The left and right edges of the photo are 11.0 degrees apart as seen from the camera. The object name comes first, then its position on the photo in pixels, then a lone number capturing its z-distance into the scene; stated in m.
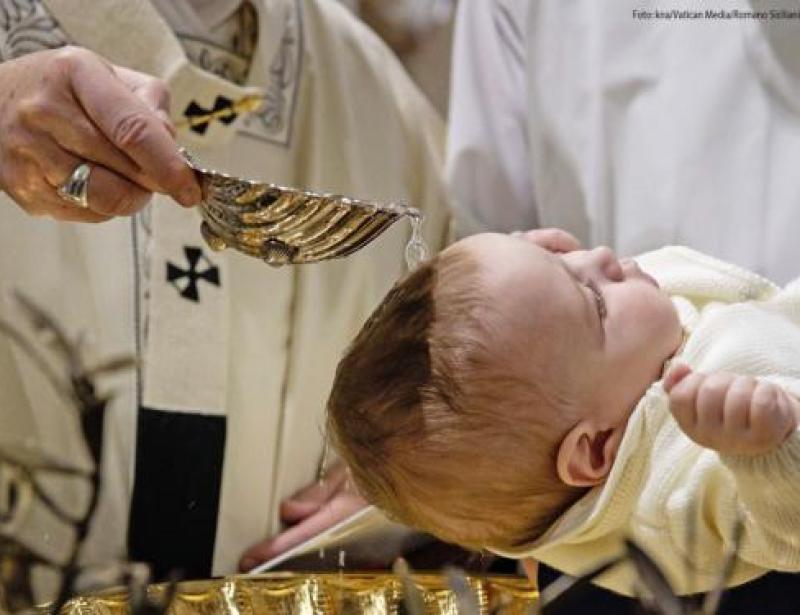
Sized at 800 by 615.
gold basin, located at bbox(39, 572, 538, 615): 1.83
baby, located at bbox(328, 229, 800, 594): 1.83
